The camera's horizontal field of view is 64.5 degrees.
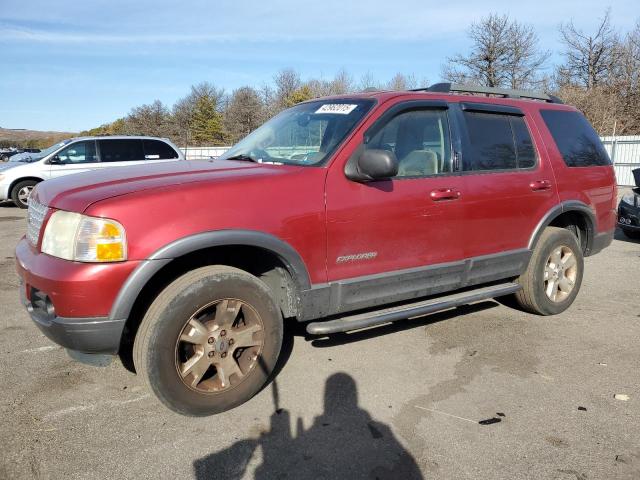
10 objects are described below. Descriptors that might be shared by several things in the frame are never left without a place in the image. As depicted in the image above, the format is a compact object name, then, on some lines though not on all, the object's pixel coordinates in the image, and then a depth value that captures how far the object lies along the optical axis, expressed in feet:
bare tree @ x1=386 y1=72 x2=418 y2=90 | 154.10
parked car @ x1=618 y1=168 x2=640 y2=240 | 27.81
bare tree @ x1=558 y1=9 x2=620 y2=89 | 110.01
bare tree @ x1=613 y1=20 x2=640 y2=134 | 99.09
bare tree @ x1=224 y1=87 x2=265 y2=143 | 171.01
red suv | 8.99
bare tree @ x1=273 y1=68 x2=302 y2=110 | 181.98
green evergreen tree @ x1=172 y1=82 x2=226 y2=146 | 188.44
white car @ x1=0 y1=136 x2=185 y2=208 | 40.55
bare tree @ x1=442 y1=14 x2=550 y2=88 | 107.86
